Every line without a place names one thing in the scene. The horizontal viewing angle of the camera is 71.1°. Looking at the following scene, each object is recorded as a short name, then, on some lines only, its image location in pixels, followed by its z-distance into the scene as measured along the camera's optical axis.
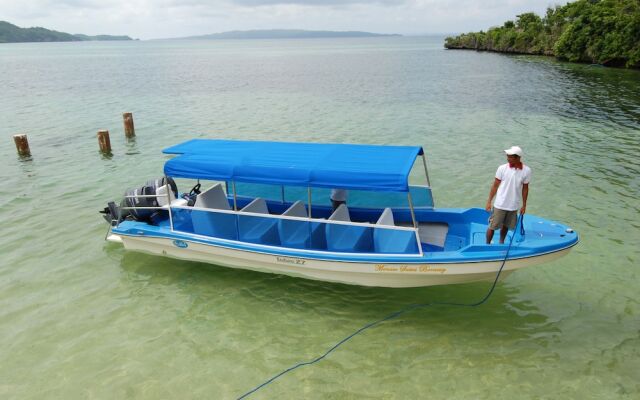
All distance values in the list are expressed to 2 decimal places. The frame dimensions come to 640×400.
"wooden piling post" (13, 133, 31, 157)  19.06
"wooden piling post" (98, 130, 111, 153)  19.99
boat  7.74
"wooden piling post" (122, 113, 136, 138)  23.09
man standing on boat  7.95
